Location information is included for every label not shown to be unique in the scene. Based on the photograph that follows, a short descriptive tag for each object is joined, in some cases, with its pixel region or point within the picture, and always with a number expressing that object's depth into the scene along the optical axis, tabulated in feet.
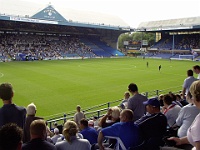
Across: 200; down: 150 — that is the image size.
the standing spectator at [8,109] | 14.70
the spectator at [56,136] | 19.67
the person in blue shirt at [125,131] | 13.69
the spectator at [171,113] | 19.49
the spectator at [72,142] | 13.25
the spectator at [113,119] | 18.39
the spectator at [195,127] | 8.90
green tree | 362.94
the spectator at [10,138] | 7.98
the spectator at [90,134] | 17.46
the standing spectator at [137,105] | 21.53
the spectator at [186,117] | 14.83
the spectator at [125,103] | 27.55
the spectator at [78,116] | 30.65
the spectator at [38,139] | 10.88
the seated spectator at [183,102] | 27.75
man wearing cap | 13.78
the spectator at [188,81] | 30.91
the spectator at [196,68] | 32.01
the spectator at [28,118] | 16.95
